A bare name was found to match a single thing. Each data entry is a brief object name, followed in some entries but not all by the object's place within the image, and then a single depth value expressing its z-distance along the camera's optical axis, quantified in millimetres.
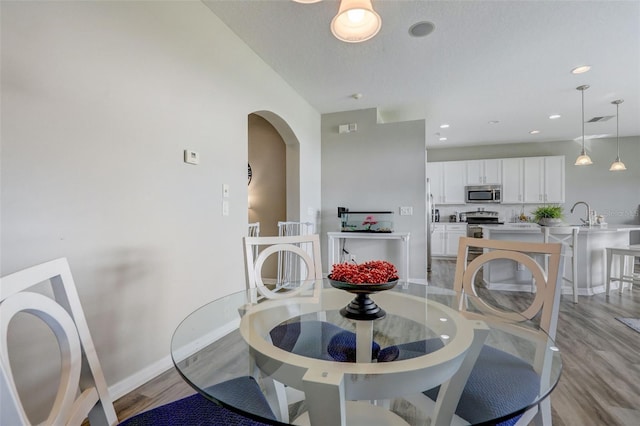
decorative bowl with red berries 985
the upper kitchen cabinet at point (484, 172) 6535
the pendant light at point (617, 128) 4066
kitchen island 3662
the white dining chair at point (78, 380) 716
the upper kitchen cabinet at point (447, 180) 6824
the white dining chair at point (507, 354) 855
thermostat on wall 2061
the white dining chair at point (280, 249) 1717
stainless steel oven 6332
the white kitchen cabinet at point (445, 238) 6594
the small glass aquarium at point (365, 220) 4371
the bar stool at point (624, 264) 3410
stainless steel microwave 6492
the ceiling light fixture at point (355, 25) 1489
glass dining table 732
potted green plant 3629
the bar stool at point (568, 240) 3371
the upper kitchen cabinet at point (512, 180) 6398
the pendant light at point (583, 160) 4156
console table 4016
